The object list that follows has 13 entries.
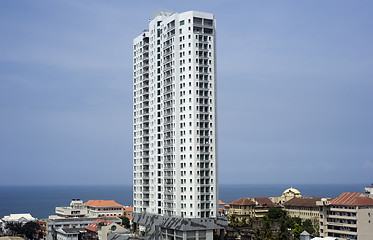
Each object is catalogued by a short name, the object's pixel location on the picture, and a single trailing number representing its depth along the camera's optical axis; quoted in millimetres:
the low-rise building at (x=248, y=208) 189738
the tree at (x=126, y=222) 170638
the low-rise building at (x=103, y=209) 193125
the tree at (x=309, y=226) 151750
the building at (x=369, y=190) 180375
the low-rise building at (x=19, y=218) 180500
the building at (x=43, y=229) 165250
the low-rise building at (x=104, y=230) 138788
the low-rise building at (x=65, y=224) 158975
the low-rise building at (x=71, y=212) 194088
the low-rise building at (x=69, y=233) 148625
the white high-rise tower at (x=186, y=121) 117062
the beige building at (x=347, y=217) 125375
